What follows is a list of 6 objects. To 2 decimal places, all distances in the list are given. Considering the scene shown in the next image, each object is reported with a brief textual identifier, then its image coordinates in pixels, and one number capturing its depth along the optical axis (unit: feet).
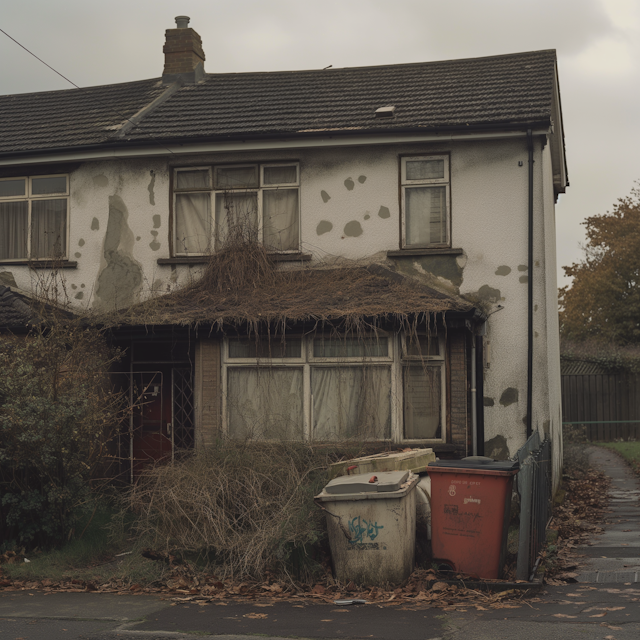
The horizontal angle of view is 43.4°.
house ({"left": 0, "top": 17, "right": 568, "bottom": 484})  36.27
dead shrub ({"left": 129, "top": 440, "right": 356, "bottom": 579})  25.41
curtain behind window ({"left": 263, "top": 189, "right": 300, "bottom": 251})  41.19
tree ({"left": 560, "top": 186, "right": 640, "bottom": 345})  125.08
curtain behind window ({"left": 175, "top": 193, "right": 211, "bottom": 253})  41.98
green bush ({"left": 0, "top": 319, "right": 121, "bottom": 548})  28.48
